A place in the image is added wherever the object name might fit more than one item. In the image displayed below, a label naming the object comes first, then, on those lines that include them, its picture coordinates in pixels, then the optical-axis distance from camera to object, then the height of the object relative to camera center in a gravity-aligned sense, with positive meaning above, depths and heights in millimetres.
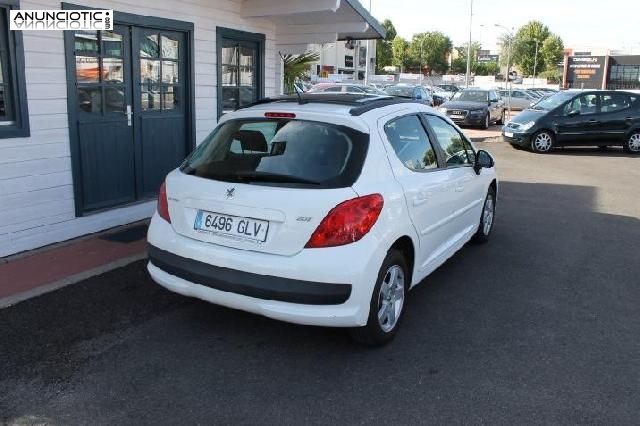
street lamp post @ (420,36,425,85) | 112188 +7189
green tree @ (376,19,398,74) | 109750 +8559
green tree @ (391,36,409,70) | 113500 +8347
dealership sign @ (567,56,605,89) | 67438 +3390
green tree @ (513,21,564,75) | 98688 +8595
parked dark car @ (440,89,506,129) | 21094 -342
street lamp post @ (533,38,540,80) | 97194 +5988
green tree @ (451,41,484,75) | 115512 +7946
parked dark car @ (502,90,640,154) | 15445 -594
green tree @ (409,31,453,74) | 112625 +8784
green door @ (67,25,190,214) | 6133 -242
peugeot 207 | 3479 -757
